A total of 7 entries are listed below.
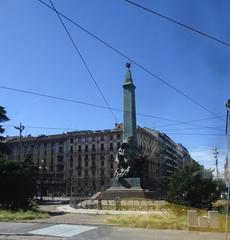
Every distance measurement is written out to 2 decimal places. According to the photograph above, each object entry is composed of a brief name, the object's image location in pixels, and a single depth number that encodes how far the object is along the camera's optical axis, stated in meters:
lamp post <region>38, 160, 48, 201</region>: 55.10
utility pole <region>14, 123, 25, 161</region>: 40.25
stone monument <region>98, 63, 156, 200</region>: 28.19
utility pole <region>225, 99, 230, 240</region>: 9.15
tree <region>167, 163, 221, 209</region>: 14.90
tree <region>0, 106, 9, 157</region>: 30.33
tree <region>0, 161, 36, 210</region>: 18.32
